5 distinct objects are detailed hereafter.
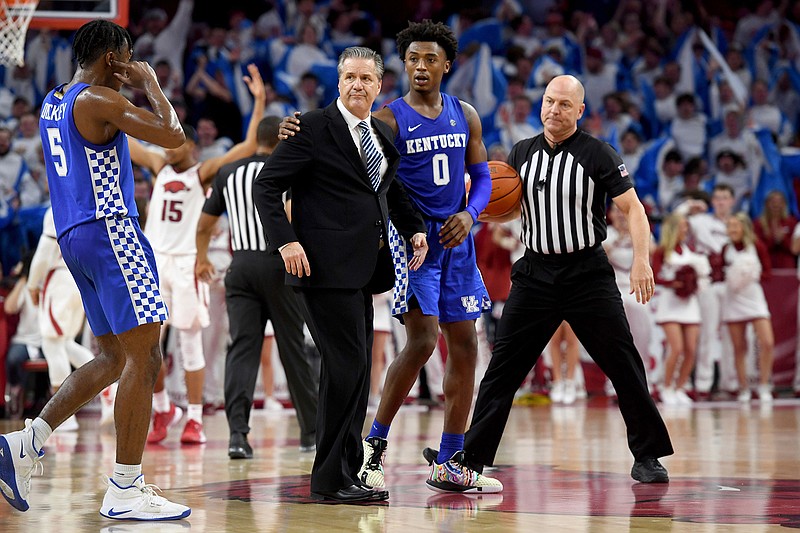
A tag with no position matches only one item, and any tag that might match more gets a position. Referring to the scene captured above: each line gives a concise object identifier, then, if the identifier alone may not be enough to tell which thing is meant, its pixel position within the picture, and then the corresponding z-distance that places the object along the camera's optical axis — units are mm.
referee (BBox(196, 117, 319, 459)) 16031
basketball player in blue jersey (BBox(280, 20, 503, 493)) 11742
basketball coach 10516
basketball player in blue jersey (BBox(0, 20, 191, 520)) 9836
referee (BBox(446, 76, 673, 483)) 12430
